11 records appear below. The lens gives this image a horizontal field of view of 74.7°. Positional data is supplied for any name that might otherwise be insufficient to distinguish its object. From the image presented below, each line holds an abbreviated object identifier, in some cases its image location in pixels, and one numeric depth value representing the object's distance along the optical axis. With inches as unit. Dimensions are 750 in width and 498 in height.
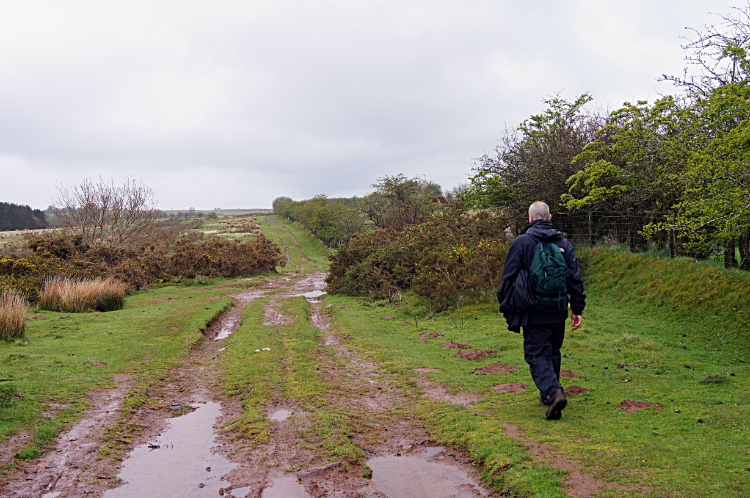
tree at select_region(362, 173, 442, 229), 1135.5
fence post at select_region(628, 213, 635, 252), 695.7
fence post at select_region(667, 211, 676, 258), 602.5
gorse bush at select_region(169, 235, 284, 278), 1396.4
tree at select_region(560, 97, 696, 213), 531.2
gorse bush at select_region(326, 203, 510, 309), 677.9
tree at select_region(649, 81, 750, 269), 347.9
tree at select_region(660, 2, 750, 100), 389.9
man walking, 227.3
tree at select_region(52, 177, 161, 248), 1443.2
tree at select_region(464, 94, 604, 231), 810.2
